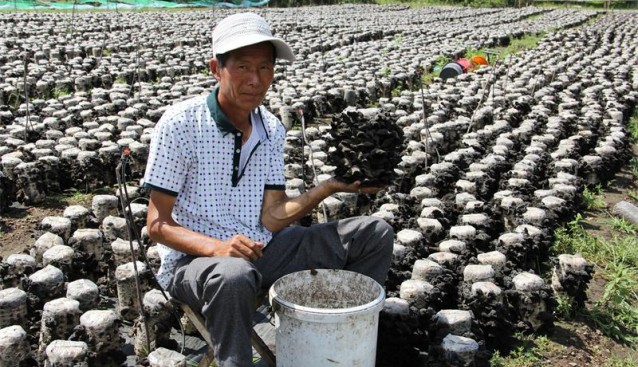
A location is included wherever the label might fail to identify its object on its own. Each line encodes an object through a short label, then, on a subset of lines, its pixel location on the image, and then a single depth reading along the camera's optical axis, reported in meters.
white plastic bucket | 2.15
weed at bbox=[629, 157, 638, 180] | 5.76
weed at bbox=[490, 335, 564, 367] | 2.93
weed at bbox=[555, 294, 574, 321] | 3.35
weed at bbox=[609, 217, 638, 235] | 4.57
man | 2.36
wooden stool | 2.35
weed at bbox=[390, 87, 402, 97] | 9.05
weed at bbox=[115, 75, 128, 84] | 9.16
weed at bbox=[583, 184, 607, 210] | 4.95
